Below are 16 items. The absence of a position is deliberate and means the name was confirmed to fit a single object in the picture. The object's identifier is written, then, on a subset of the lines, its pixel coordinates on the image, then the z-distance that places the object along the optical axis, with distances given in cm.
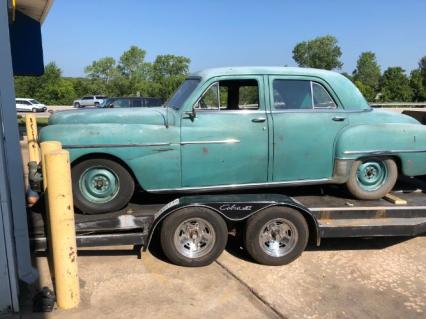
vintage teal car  471
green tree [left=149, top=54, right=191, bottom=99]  5919
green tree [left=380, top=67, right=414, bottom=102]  5150
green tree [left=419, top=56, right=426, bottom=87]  6338
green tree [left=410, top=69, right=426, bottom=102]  5128
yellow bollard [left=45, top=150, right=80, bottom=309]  349
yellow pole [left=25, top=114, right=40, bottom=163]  787
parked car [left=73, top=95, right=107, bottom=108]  4494
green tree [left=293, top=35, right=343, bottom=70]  8425
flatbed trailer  445
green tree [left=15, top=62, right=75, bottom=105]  5191
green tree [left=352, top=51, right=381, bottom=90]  7542
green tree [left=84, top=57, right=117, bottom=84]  5897
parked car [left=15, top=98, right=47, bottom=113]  4084
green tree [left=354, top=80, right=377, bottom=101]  5058
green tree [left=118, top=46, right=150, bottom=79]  5875
